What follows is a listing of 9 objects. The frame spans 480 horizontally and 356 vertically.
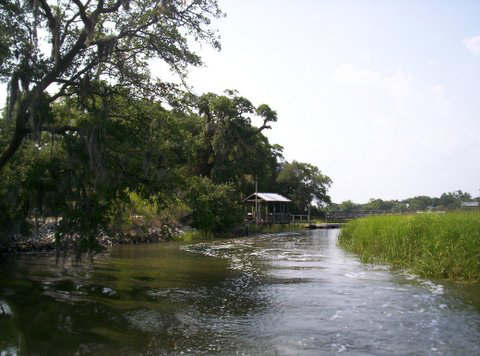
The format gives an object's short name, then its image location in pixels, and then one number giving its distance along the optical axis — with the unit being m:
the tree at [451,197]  101.78
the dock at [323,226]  52.11
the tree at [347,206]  118.32
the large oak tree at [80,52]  11.47
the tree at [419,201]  122.21
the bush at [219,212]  33.28
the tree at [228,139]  40.78
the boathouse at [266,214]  44.84
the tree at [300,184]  66.19
